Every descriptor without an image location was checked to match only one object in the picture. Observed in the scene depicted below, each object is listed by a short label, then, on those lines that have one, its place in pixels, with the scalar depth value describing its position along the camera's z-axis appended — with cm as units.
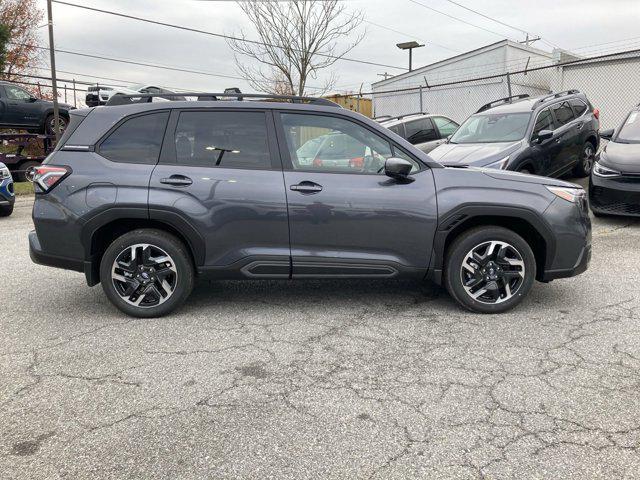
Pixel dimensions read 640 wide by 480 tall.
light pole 4099
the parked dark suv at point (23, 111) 1534
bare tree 2012
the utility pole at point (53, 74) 1627
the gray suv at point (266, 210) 416
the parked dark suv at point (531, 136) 839
